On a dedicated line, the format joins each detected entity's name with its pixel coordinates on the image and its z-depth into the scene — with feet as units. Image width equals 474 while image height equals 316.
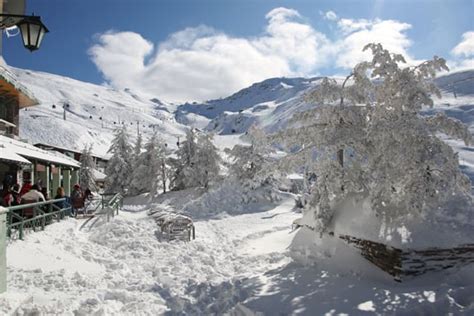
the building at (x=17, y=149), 57.98
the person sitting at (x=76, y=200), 55.74
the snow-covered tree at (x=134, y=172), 134.10
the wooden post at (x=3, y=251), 18.74
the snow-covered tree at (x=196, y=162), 124.57
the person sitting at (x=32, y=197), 39.81
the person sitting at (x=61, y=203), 50.80
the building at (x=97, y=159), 194.90
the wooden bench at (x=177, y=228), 46.60
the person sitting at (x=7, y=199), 38.47
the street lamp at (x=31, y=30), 23.12
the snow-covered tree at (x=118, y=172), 139.23
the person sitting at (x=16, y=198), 40.63
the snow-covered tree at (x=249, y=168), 94.02
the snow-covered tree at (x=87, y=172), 161.48
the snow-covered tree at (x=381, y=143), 25.41
